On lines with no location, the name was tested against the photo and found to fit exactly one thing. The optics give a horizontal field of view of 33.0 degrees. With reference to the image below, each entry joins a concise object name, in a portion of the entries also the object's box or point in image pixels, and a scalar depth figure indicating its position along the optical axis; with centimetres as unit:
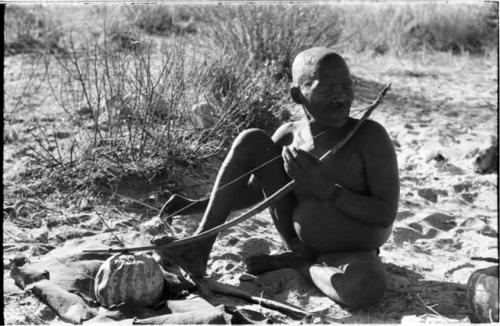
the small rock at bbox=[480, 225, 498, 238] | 484
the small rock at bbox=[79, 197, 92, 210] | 477
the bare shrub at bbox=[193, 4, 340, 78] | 744
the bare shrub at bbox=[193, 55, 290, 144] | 558
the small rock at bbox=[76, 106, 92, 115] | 601
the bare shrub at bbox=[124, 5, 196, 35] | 897
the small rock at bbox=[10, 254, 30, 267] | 403
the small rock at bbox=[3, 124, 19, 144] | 560
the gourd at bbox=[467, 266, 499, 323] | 348
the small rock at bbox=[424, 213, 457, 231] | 495
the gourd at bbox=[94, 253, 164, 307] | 355
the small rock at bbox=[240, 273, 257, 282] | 400
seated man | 369
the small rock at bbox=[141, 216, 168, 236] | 455
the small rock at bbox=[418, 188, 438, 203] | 541
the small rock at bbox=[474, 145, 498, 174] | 574
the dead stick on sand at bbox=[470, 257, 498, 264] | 377
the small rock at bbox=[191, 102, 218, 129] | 564
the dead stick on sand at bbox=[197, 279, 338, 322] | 360
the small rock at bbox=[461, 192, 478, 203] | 541
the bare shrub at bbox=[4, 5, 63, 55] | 799
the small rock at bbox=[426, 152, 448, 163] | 590
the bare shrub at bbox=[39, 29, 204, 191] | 505
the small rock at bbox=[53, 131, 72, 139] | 570
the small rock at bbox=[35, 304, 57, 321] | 353
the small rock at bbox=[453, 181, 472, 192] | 553
